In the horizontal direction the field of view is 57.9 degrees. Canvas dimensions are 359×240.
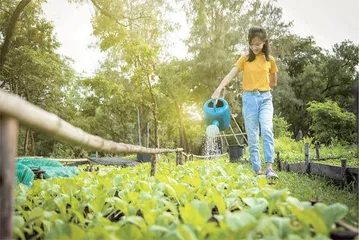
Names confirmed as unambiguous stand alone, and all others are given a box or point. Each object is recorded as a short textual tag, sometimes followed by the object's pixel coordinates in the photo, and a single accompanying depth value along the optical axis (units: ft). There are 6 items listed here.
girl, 12.37
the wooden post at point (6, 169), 2.50
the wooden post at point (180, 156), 19.96
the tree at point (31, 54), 44.35
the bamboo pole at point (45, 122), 2.55
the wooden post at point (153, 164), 11.75
